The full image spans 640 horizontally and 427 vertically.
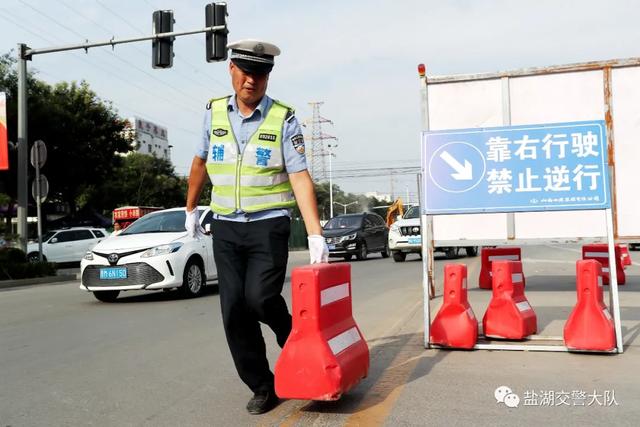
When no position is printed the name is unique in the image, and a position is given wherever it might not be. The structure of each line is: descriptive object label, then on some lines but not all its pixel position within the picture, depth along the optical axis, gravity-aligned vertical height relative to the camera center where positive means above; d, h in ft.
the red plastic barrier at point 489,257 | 34.91 -2.20
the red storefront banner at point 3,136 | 66.64 +9.28
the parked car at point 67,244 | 76.95 -1.79
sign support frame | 17.70 -2.29
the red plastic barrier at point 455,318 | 18.16 -2.76
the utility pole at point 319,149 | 226.79 +23.99
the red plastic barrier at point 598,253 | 35.24 -2.20
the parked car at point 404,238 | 61.77 -1.88
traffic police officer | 12.35 +0.32
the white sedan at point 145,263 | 31.24 -1.74
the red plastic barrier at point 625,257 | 43.60 -3.09
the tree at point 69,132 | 95.91 +14.56
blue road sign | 17.88 +1.23
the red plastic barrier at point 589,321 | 17.38 -2.83
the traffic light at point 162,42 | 47.01 +12.73
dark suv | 70.29 -1.69
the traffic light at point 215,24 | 45.47 +13.43
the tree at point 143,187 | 143.64 +9.69
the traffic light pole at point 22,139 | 55.26 +7.71
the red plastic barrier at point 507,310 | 19.10 -2.73
